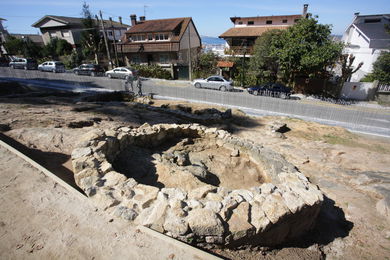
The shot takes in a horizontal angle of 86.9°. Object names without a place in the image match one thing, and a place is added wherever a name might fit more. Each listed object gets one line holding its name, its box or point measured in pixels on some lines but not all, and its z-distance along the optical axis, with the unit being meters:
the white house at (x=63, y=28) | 41.66
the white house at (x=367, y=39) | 23.19
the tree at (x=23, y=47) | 40.84
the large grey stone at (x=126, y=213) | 3.82
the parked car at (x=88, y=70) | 28.23
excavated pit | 6.20
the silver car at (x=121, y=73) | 26.20
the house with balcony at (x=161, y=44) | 30.48
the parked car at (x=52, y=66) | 28.41
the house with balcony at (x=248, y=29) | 29.72
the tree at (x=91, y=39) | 35.66
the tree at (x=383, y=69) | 19.66
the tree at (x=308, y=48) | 17.84
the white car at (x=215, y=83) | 21.80
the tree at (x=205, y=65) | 27.92
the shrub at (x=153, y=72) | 29.66
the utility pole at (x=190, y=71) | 26.81
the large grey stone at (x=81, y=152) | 5.43
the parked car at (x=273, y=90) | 19.70
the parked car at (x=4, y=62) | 34.08
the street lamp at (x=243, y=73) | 24.17
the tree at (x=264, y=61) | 21.98
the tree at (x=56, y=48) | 39.88
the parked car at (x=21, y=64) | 30.03
